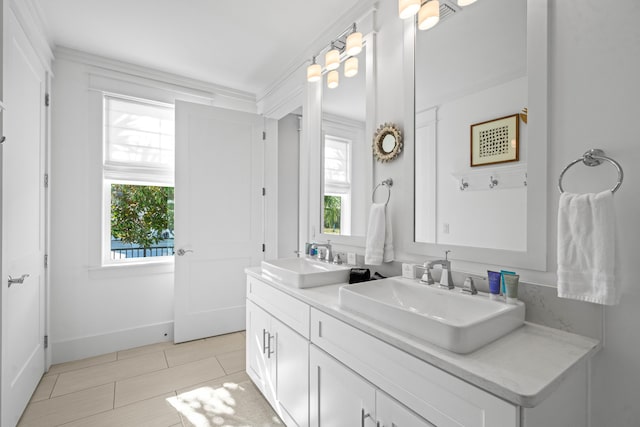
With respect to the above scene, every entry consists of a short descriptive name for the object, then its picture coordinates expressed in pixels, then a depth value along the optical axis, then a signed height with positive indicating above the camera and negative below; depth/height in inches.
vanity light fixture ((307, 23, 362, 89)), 70.2 +39.6
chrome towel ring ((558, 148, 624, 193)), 37.5 +7.1
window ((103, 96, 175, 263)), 108.3 +12.3
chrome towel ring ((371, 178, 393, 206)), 67.6 +6.7
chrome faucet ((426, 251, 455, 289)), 51.4 -10.1
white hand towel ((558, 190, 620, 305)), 33.8 -4.0
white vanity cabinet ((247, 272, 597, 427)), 29.3 -20.5
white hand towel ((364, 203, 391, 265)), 64.4 -5.2
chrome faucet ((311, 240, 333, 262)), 82.7 -10.0
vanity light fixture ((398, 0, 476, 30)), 52.5 +36.7
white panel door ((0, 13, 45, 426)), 62.7 -3.4
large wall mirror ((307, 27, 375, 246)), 73.6 +16.7
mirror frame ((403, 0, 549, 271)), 42.3 +10.5
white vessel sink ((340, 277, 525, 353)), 34.0 -14.1
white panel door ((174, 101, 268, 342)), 112.9 -1.2
